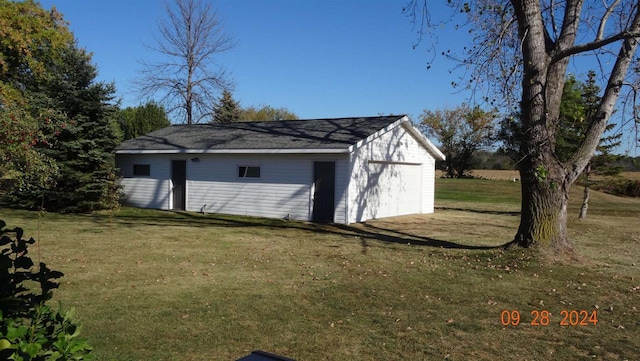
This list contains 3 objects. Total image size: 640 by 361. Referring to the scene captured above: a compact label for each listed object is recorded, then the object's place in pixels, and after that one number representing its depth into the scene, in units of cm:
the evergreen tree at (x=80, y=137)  1759
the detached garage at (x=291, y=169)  1645
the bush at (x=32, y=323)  193
